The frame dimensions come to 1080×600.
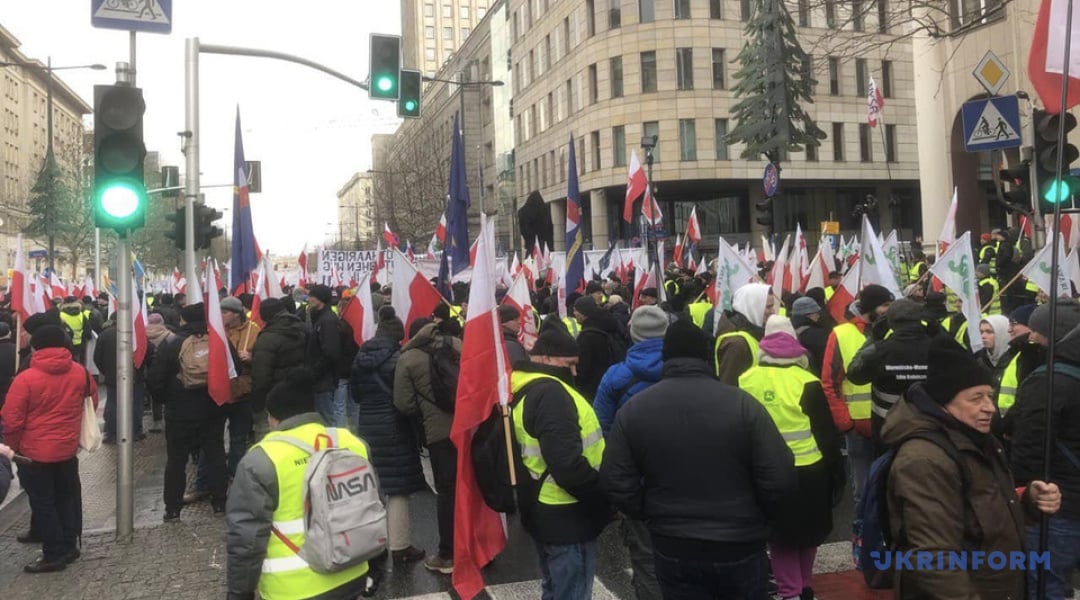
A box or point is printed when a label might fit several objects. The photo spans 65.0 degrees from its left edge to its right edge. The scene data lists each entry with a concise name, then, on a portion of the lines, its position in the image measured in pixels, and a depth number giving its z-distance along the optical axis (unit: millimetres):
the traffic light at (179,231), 11297
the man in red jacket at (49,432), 6398
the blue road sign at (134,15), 7801
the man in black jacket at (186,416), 7762
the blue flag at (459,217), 10273
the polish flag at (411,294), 7871
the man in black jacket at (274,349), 7906
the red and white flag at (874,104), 25812
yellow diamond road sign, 8906
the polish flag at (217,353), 7637
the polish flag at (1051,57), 4625
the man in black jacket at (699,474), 3516
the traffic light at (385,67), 11472
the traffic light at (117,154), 7207
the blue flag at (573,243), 12000
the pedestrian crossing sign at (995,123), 8828
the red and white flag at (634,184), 14625
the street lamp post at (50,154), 27472
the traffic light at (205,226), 11289
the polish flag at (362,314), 8766
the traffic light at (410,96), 11875
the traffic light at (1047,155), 6652
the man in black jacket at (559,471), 4051
